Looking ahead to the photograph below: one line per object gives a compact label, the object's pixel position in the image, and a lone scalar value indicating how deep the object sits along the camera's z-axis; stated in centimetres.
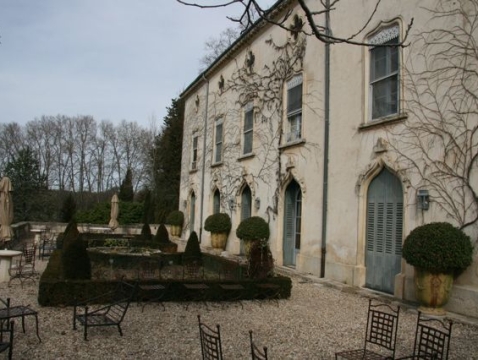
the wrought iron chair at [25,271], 1016
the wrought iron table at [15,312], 559
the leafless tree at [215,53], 3606
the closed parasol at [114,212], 2092
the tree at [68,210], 2687
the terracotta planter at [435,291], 790
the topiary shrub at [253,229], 1456
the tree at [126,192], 3722
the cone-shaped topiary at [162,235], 1745
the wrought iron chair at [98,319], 601
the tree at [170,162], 3428
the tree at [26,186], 2769
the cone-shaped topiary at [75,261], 851
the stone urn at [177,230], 2578
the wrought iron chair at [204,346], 422
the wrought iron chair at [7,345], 435
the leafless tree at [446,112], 826
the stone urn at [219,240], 1848
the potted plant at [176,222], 2558
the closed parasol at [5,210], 1206
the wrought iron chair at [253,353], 348
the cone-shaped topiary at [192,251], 1341
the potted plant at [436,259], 768
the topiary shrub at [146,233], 1962
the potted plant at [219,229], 1833
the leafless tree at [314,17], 1196
